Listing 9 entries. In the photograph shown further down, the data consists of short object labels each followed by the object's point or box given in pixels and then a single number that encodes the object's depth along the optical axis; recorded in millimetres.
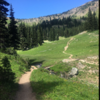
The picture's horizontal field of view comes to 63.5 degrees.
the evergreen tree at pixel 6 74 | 9234
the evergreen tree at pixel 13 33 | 26266
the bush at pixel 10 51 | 21322
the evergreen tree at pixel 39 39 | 72950
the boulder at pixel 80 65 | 22206
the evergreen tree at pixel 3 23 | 20766
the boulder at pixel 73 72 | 19512
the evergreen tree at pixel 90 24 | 67262
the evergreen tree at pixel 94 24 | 66862
